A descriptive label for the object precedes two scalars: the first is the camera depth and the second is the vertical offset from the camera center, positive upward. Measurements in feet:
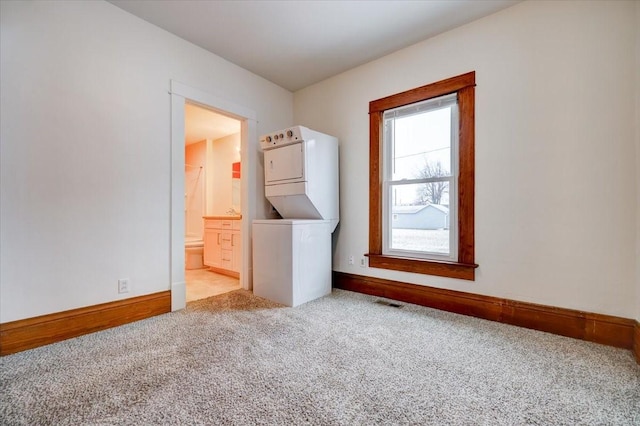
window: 8.02 +1.10
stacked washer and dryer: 8.89 -0.26
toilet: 15.33 -2.31
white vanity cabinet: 12.87 -1.52
